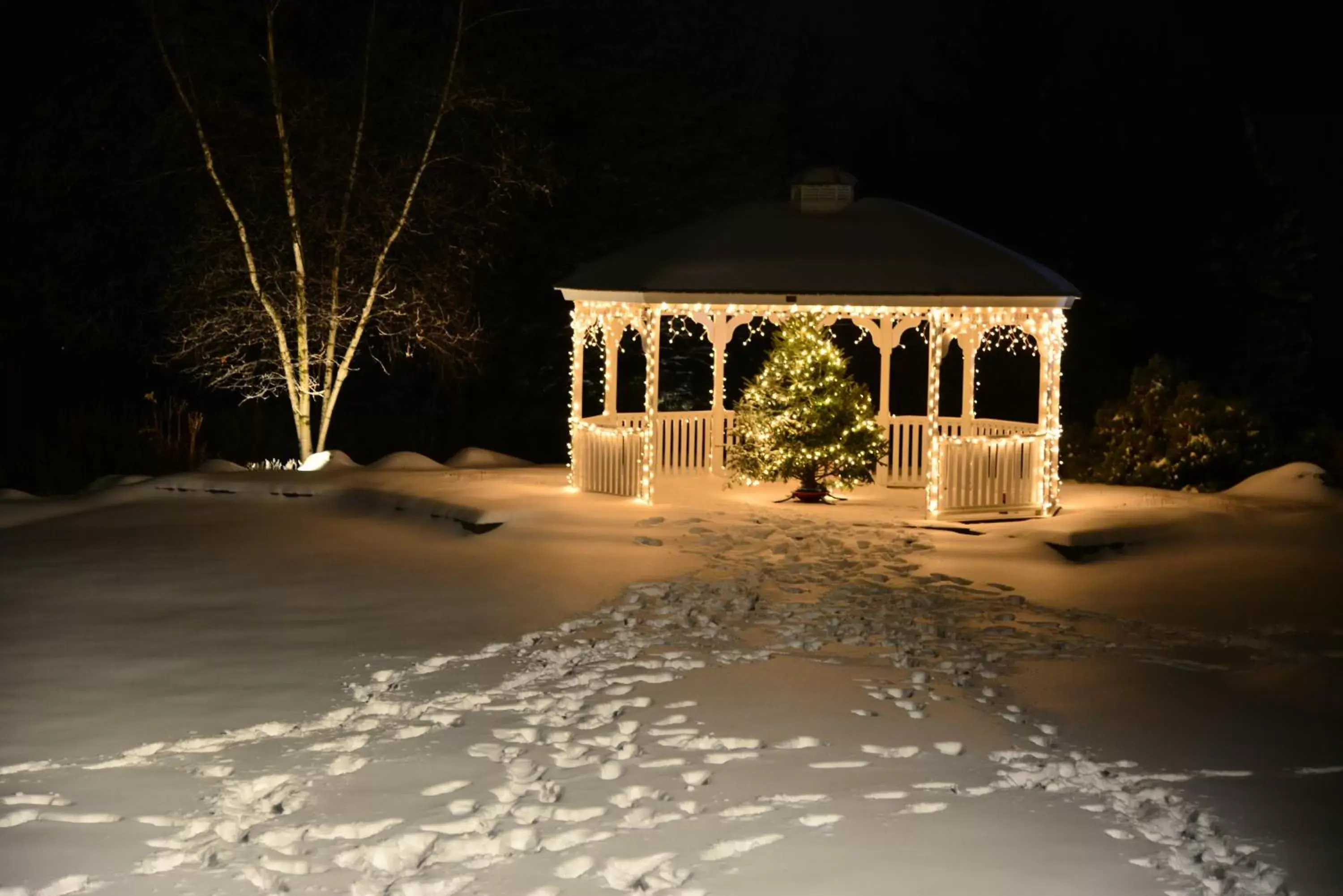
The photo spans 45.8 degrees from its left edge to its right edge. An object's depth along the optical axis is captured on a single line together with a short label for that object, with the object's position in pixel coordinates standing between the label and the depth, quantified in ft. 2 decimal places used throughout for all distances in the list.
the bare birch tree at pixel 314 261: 68.69
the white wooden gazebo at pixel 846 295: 53.52
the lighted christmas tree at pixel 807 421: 57.06
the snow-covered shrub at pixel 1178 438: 61.00
